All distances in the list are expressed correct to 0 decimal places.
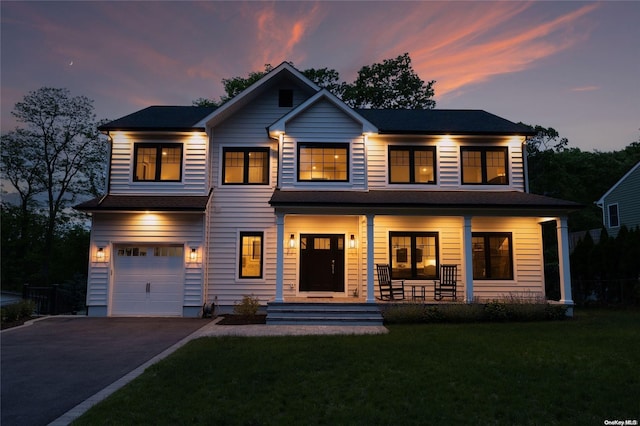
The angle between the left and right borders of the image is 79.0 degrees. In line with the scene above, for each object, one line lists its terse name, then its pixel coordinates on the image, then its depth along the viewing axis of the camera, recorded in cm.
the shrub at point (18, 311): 1171
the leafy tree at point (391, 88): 2528
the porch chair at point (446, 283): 1245
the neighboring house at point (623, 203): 2161
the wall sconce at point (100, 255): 1290
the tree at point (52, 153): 2233
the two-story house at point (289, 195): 1298
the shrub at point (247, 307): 1204
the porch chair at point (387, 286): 1226
